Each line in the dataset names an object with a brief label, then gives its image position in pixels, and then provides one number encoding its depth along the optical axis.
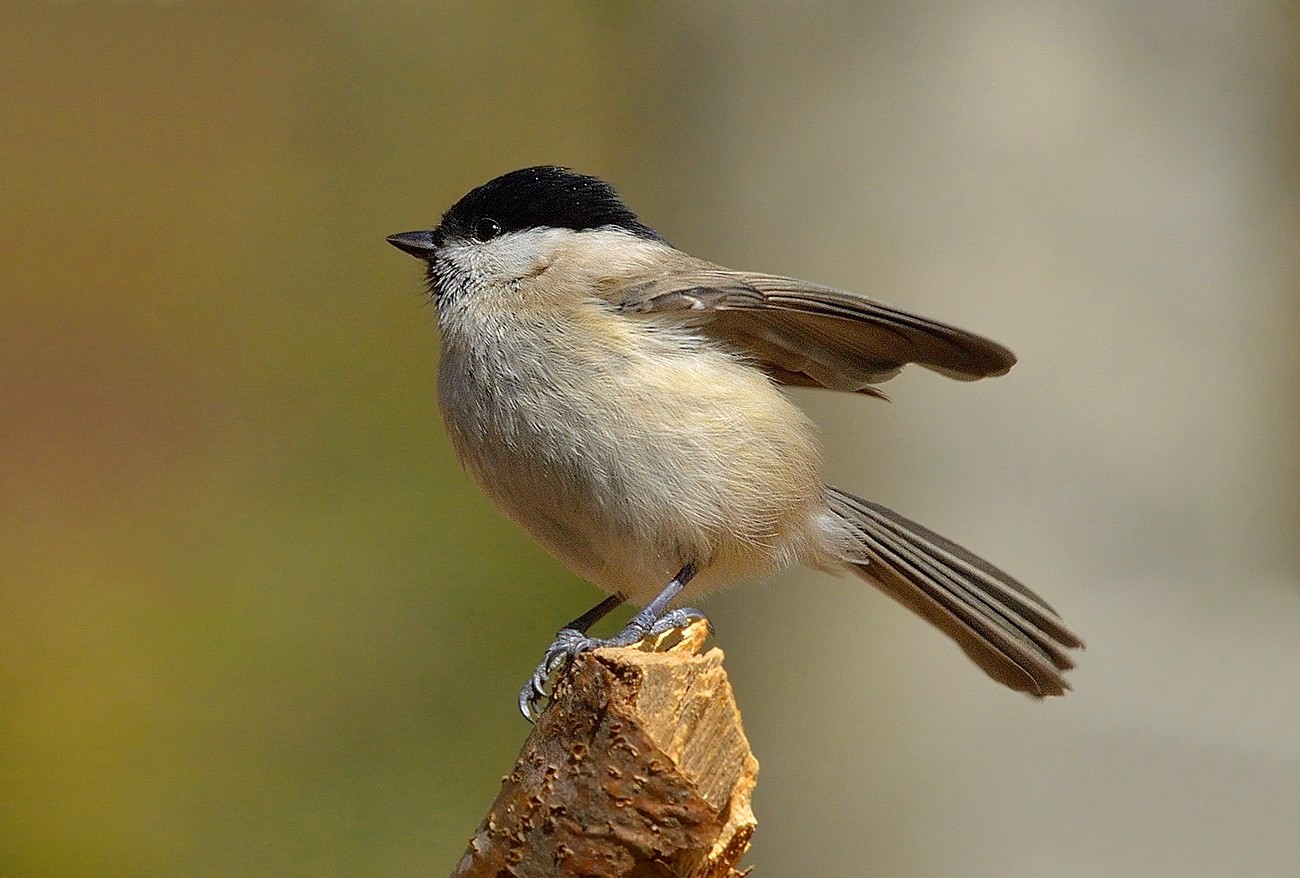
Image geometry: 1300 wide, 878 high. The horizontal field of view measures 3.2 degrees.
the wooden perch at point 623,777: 3.14
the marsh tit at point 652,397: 3.18
